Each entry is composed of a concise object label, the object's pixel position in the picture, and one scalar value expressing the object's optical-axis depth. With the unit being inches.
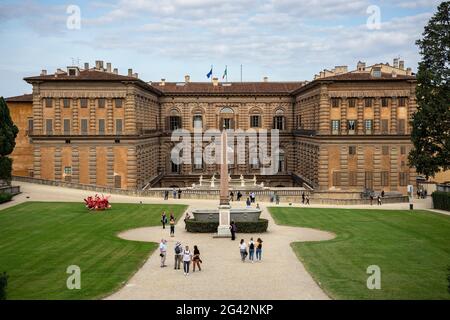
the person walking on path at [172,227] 1907.0
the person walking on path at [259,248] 1536.7
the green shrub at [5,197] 2518.5
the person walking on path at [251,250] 1525.1
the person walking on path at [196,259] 1430.9
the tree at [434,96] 2352.4
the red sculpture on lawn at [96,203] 2433.6
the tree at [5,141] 2655.0
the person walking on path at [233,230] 1859.0
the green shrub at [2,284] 1018.7
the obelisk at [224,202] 1932.8
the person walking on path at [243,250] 1524.4
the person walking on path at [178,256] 1460.4
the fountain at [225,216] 1935.3
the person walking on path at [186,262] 1389.0
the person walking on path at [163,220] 2087.8
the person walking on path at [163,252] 1478.8
